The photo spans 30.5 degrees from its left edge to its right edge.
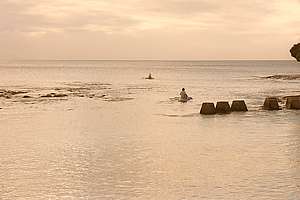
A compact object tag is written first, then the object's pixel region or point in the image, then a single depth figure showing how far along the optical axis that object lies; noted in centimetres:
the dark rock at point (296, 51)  9725
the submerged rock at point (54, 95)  5696
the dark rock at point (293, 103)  3834
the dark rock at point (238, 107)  3747
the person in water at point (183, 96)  4756
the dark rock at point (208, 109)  3603
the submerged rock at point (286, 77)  10076
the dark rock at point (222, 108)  3642
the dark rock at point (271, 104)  3834
